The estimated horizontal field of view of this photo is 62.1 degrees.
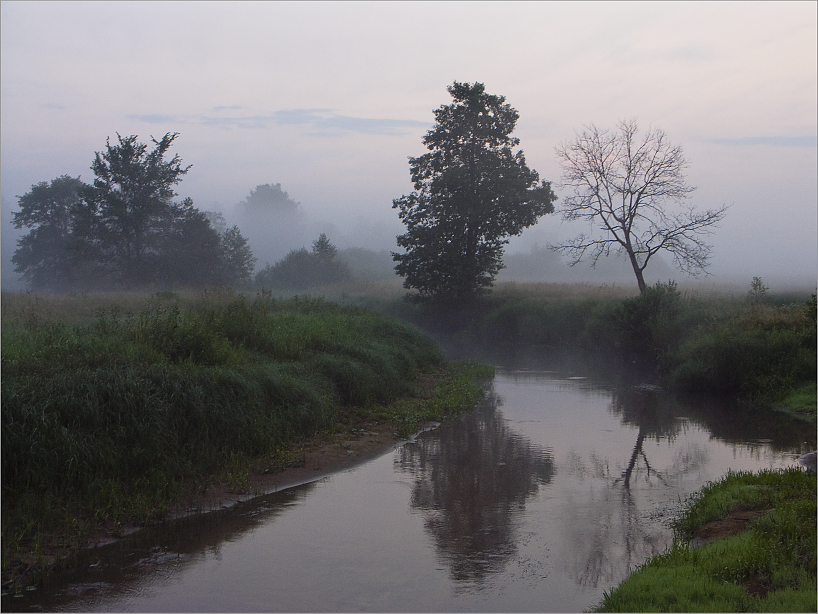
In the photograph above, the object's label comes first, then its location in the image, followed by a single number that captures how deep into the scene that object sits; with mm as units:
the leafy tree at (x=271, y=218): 146625
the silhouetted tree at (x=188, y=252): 45312
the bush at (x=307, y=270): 61031
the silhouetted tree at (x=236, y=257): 53500
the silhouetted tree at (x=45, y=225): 53094
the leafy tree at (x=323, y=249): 62438
